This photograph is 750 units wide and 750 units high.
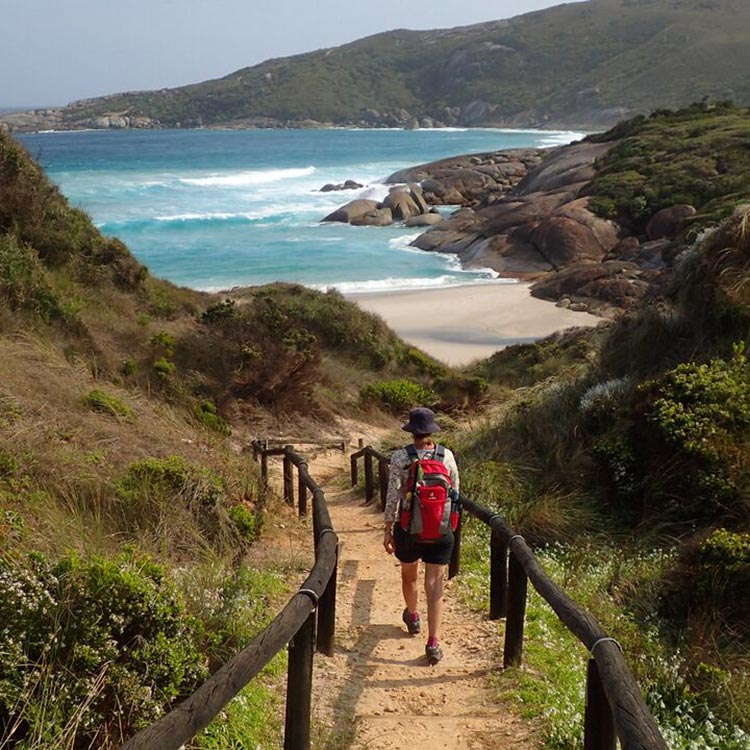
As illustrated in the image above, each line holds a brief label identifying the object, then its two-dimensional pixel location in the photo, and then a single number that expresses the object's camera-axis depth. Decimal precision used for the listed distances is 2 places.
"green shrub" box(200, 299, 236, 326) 17.62
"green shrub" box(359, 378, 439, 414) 18.91
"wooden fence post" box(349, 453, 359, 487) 12.80
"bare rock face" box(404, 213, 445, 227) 58.09
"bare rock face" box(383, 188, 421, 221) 61.31
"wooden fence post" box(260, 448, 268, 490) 11.44
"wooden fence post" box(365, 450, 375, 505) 11.68
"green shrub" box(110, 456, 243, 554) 6.84
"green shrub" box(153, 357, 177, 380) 14.76
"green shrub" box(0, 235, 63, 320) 13.06
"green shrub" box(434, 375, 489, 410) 19.20
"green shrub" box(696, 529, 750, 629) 6.33
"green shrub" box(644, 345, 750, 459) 8.27
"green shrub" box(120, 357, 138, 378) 14.08
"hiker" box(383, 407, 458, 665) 5.57
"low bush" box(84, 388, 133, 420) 9.42
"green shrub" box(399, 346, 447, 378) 21.84
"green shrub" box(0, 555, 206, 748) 3.58
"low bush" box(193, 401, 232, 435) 13.84
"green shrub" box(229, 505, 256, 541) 7.89
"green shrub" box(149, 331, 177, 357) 15.78
